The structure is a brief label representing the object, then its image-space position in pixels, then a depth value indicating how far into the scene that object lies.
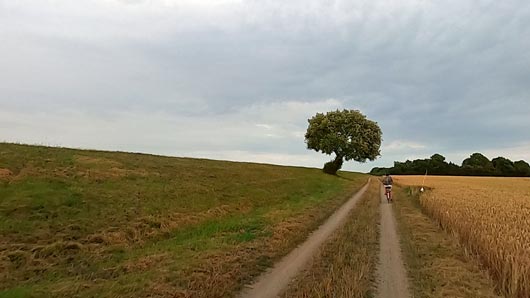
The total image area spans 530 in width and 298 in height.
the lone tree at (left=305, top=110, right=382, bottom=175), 67.56
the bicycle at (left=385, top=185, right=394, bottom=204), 31.43
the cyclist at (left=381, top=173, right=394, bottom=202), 31.47
